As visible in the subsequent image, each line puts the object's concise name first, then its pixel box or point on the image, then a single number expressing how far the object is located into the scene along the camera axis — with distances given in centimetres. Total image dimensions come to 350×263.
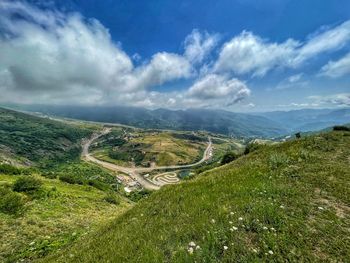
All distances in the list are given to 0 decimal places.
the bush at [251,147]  3542
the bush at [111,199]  4234
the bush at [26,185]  3068
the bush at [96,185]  6731
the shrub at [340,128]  2697
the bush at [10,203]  2095
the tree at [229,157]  4407
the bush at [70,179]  6039
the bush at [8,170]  5521
